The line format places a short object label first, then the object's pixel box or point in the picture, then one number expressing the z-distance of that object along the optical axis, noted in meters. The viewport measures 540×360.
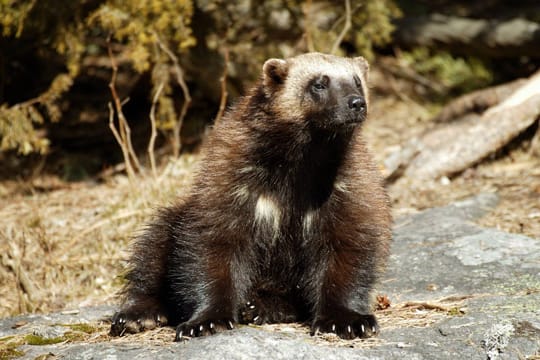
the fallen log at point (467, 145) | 17.70
